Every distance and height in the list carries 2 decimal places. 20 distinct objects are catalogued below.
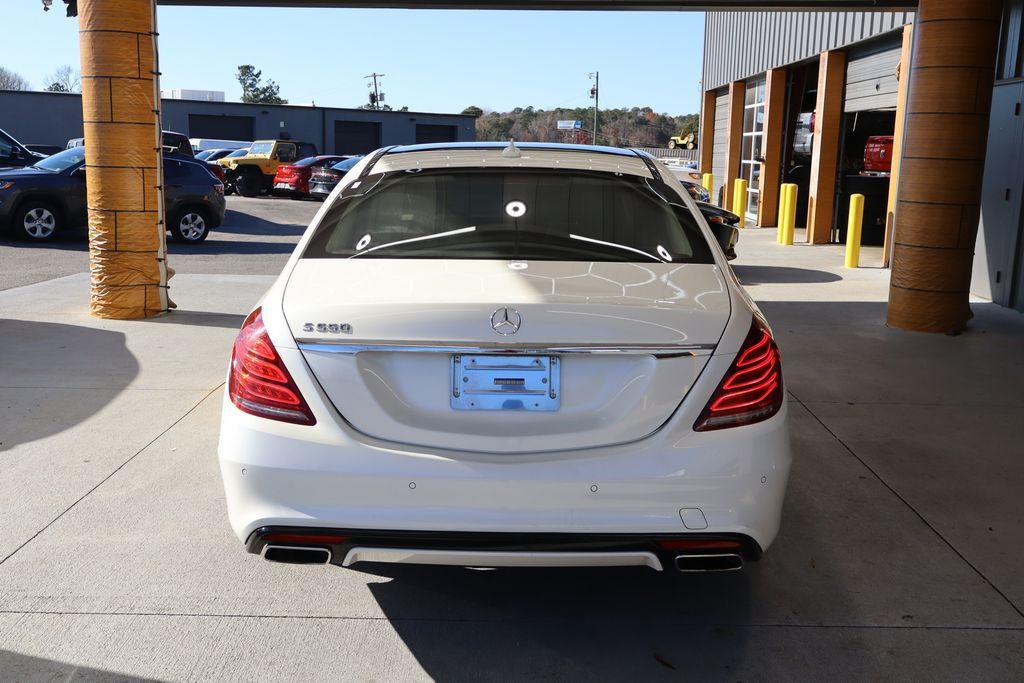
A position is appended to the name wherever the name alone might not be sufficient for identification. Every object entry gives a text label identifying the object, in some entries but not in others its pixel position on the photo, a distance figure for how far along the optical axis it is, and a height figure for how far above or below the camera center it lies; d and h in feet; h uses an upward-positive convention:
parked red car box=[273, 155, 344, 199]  98.63 -2.11
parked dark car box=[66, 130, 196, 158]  66.74 +0.51
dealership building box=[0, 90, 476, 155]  177.58 +5.38
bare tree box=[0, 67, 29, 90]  358.72 +22.91
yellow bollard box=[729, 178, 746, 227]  75.51 -2.08
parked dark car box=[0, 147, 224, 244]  51.80 -2.53
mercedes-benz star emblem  9.54 -1.48
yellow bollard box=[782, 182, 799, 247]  57.82 -2.09
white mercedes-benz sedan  9.52 -2.52
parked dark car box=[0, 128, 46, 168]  61.72 -0.50
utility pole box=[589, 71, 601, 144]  214.20 +15.11
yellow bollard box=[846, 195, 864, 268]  47.14 -2.82
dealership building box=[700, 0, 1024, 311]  28.76 +2.05
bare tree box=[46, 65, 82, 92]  362.33 +21.41
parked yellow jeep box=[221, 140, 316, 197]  103.71 -1.62
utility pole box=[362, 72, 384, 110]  346.13 +20.02
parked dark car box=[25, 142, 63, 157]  100.27 -0.22
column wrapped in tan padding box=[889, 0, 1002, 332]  28.27 +0.44
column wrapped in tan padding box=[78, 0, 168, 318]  27.81 -0.07
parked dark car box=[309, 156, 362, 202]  93.45 -2.04
